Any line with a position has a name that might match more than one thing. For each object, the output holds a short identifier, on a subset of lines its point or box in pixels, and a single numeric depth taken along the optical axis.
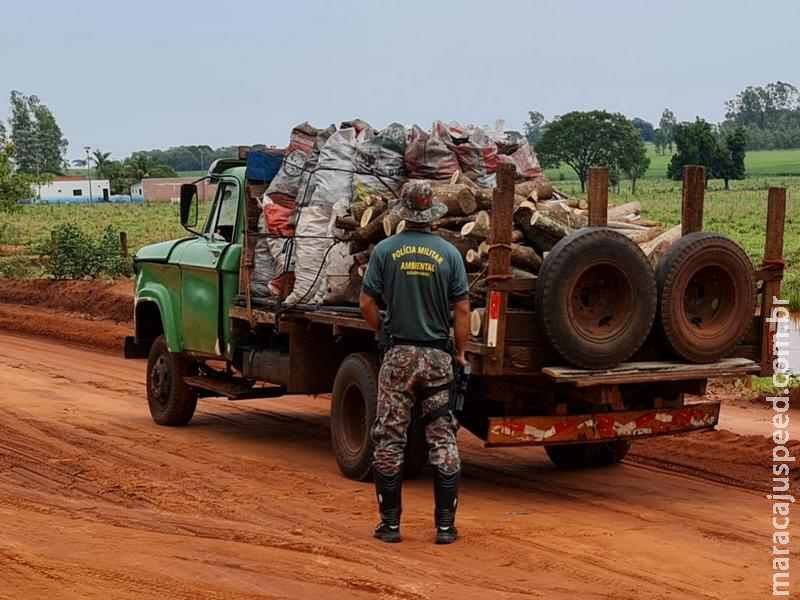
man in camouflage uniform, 7.88
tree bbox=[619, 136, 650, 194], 87.56
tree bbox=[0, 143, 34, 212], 35.06
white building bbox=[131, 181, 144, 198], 129.12
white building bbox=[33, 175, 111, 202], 140.00
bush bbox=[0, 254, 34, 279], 31.67
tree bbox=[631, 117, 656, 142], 186.00
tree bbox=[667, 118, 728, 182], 85.31
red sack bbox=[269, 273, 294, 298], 10.95
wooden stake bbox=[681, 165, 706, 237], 9.23
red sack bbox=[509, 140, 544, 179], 10.75
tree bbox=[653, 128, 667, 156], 162.00
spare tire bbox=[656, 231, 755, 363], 8.88
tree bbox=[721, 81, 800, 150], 166.88
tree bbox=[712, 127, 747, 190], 88.88
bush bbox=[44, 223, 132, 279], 29.55
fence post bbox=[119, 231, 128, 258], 30.74
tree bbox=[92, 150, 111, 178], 156.00
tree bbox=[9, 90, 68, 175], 163.25
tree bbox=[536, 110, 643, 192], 85.38
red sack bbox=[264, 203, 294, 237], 11.13
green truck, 8.65
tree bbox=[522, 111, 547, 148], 175.48
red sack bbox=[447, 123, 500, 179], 10.54
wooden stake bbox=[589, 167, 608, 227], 8.69
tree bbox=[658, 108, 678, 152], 154.70
